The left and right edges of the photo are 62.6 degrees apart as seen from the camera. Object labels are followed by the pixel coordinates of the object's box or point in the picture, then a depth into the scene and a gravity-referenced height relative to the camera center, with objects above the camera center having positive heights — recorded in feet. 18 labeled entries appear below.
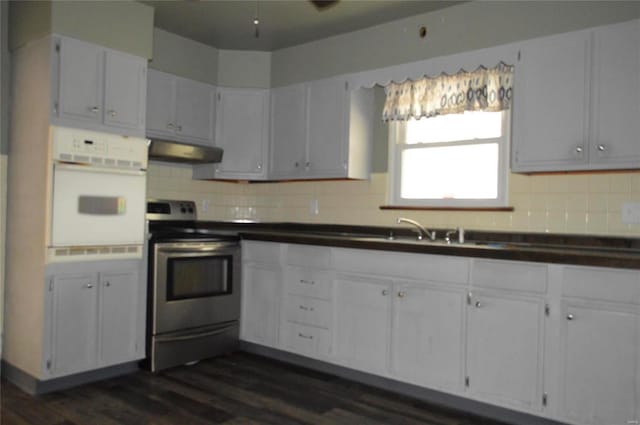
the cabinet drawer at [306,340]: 11.92 -2.95
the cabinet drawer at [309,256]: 11.94 -1.00
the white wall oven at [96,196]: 10.46 +0.25
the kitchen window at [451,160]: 12.01 +1.36
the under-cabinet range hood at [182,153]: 13.24 +1.50
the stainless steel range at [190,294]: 12.00 -2.02
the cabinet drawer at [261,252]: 12.96 -1.02
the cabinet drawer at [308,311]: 11.91 -2.28
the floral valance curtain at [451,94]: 11.21 +2.81
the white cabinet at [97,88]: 10.57 +2.53
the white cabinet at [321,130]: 13.53 +2.21
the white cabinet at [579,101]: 9.39 +2.22
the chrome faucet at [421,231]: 12.09 -0.36
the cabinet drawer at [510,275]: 8.94 -1.01
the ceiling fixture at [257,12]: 11.96 +4.69
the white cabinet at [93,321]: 10.58 -2.41
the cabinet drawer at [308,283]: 11.93 -1.63
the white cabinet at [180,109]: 13.60 +2.71
